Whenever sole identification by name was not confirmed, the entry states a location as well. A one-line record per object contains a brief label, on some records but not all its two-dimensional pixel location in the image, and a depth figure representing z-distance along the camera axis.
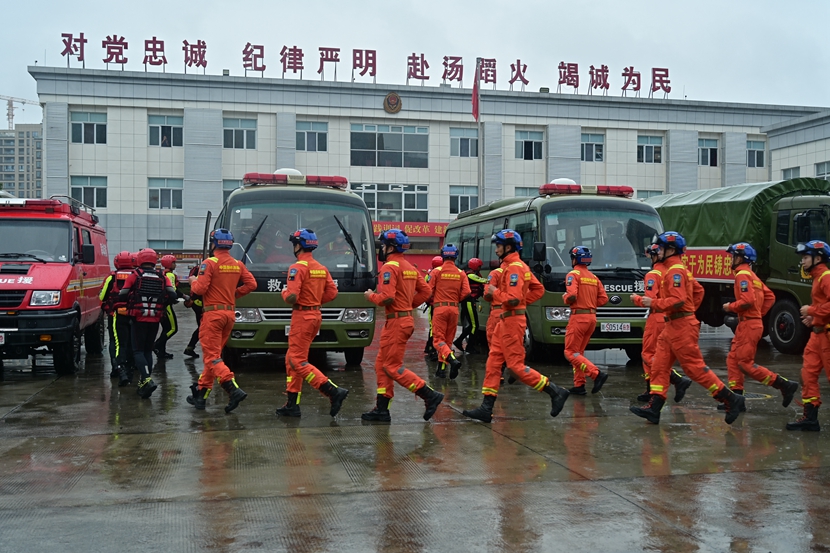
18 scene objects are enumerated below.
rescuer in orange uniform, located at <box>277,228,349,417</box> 8.13
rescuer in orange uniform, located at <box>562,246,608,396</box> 9.89
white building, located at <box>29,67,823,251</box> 38.81
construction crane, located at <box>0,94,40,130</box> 187.62
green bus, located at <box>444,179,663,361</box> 12.45
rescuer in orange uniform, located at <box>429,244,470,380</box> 11.32
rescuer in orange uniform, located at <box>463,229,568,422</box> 8.13
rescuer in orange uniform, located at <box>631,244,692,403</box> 9.23
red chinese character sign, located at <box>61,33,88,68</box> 38.41
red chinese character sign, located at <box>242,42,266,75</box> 39.78
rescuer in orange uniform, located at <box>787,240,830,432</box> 7.59
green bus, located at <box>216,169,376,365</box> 11.46
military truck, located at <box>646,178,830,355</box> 14.40
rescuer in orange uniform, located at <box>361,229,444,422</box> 8.01
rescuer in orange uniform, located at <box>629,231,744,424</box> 7.78
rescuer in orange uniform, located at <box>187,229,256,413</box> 8.42
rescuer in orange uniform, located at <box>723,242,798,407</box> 8.75
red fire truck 10.69
